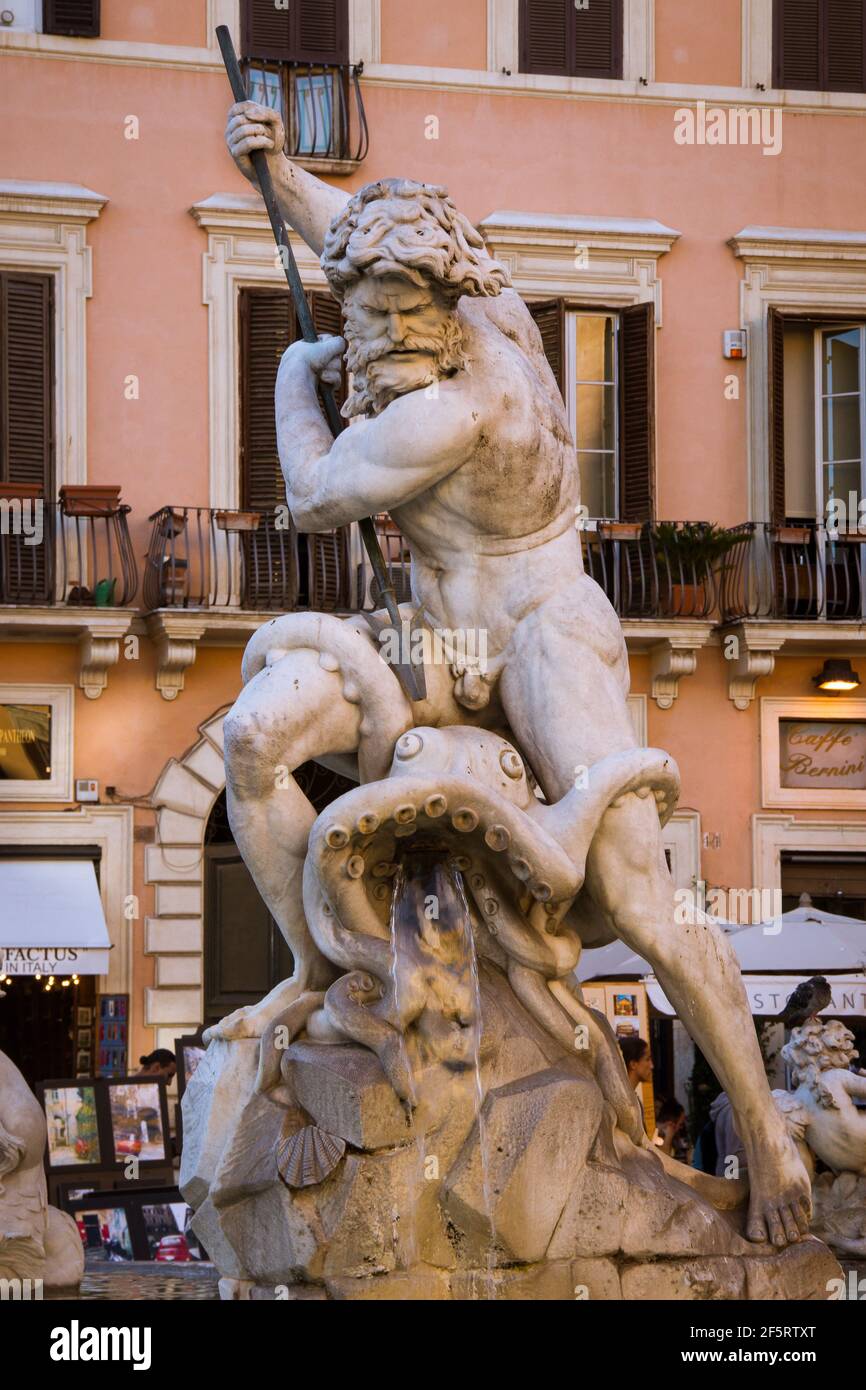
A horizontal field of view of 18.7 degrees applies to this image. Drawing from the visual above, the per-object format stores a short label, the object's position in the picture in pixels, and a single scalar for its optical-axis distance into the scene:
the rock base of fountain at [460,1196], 5.12
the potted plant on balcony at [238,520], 19.67
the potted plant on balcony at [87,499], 19.34
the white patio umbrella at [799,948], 14.19
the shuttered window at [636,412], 20.55
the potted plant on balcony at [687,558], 20.08
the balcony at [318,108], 20.50
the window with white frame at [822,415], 21.05
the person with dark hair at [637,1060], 11.47
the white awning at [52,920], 17.77
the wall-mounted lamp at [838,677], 20.62
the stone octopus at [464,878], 5.29
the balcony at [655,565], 20.06
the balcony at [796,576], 20.36
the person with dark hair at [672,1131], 12.15
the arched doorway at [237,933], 19.52
